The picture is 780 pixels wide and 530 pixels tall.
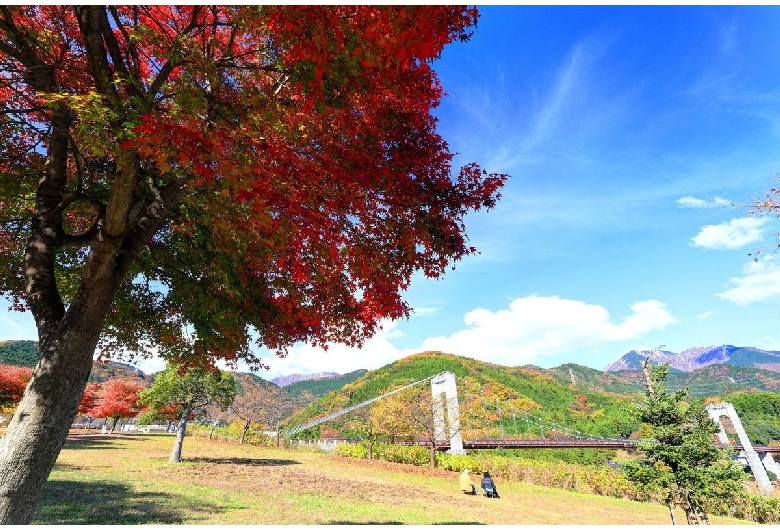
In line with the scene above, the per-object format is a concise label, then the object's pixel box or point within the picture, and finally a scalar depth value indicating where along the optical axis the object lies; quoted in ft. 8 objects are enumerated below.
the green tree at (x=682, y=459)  37.46
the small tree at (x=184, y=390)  63.98
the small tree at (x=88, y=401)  113.77
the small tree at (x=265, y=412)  103.24
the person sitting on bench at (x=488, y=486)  49.16
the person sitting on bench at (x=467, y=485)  52.26
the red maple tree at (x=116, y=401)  119.44
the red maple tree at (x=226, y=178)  11.44
